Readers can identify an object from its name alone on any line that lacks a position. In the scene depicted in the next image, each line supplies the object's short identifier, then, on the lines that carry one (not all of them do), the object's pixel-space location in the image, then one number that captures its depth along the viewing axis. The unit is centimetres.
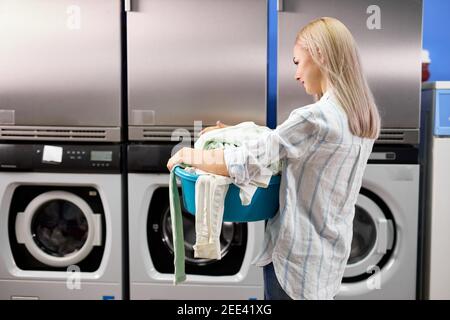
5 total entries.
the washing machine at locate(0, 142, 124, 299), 202
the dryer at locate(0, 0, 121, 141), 201
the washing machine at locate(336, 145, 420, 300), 199
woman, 108
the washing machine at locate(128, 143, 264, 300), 201
